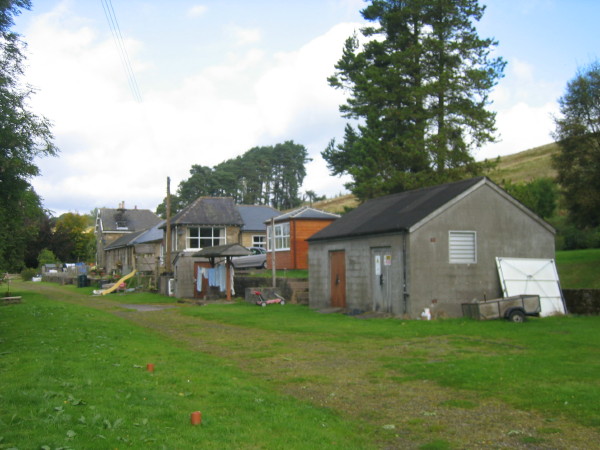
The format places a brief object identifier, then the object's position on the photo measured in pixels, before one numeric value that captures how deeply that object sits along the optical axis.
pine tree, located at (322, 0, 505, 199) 38.81
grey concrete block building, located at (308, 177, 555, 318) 22.00
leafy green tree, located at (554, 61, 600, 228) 31.58
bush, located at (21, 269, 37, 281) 78.25
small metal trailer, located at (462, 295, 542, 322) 20.38
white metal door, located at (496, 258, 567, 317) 22.75
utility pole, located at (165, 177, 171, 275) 43.03
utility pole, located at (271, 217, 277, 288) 31.92
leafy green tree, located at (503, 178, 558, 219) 49.30
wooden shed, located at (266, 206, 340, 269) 39.38
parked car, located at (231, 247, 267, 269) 42.72
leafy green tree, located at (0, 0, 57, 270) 16.70
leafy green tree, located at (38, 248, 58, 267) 79.17
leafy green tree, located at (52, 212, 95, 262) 79.19
